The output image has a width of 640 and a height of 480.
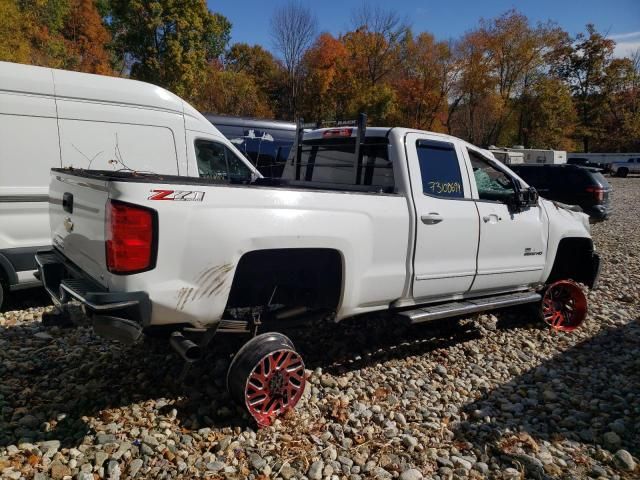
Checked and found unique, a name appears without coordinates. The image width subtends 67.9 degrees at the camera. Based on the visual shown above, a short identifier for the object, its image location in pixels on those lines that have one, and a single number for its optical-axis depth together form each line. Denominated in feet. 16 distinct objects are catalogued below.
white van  16.60
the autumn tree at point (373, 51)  137.18
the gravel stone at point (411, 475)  9.42
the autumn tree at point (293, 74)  121.57
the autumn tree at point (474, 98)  149.59
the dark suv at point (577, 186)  39.52
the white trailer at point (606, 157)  146.10
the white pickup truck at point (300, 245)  9.10
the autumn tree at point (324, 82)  125.90
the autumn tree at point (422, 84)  141.59
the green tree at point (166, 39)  94.58
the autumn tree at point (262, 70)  131.13
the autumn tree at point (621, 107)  169.07
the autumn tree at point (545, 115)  149.59
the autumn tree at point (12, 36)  74.18
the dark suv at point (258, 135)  41.34
